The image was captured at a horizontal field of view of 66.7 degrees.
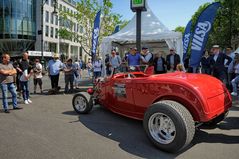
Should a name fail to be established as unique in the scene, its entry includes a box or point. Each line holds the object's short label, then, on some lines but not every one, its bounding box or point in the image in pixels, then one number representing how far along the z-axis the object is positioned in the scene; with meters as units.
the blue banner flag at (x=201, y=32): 6.37
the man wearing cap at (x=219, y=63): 6.67
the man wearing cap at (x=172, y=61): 7.05
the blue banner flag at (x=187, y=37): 12.65
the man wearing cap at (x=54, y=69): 7.87
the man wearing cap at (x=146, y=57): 7.10
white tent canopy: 8.40
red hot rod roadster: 2.80
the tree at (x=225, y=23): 20.10
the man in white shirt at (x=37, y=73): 7.81
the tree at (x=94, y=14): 22.26
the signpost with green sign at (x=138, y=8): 8.20
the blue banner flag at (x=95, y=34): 9.87
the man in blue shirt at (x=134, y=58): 7.07
